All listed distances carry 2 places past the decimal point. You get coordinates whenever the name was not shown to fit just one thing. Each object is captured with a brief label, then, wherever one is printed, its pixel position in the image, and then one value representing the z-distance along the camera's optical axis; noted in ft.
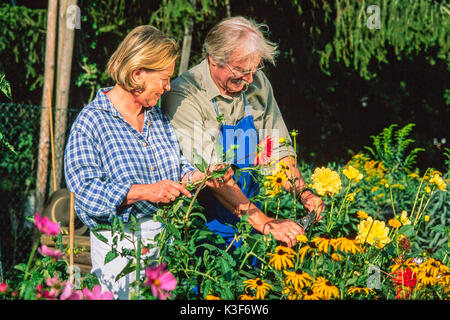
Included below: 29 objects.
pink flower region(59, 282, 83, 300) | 11.10
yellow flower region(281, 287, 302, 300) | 11.76
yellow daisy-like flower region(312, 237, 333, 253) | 11.95
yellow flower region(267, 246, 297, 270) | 11.93
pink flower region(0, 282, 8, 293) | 11.19
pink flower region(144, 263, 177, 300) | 10.98
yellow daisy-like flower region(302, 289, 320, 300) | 11.59
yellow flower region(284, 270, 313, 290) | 11.75
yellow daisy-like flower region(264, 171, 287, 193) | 12.61
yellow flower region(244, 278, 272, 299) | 11.76
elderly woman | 12.63
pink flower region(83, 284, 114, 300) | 11.17
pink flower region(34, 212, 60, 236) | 11.02
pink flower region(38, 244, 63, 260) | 11.07
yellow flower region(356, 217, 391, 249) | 12.17
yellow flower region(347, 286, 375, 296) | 12.04
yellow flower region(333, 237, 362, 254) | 11.95
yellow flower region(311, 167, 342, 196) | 12.59
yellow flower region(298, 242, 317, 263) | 12.10
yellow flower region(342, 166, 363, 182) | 12.64
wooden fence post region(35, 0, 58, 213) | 21.13
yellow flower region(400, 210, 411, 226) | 12.63
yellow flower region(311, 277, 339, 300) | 11.65
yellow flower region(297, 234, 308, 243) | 12.15
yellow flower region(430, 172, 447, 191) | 13.02
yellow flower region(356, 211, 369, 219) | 12.33
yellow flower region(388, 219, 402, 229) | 12.43
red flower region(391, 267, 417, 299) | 12.21
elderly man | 13.40
